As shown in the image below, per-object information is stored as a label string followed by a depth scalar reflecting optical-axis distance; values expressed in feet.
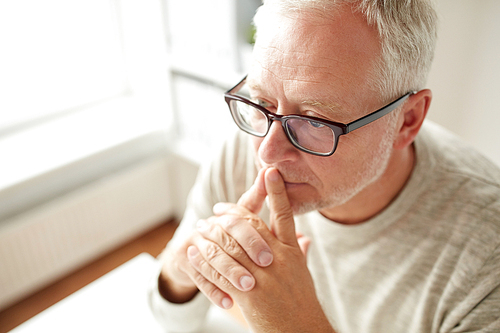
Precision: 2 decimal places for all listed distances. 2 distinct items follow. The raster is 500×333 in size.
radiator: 7.00
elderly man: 2.78
